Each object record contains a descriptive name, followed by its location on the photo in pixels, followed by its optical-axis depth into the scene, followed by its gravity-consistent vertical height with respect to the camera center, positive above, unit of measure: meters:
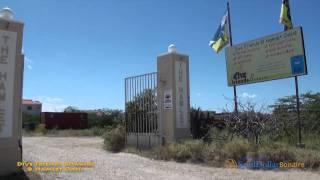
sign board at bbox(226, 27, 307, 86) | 9.70 +2.30
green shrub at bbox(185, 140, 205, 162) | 8.90 -1.00
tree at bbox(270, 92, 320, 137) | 10.48 +0.02
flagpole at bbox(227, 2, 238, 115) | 11.01 +1.11
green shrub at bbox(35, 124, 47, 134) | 24.14 -0.61
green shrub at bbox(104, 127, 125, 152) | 12.34 -0.90
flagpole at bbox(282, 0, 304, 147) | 9.15 +0.11
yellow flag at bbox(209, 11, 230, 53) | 12.03 +3.68
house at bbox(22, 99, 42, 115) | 55.97 +3.63
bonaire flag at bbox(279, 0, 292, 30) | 10.23 +3.74
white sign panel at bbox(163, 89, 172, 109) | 11.14 +0.86
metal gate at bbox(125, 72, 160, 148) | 11.58 +0.18
